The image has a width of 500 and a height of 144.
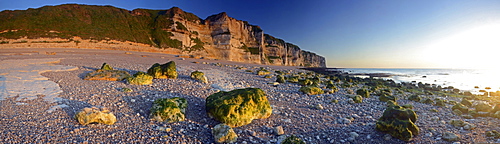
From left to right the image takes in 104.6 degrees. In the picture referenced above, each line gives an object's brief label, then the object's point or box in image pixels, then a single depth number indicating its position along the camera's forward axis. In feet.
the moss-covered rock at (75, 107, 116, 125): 16.21
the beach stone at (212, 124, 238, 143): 15.28
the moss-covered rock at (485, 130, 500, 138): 17.91
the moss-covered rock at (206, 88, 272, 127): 18.93
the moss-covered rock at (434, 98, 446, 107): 33.39
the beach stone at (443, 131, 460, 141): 17.39
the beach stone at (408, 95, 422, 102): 38.73
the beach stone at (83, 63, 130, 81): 33.42
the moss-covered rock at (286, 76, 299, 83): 48.08
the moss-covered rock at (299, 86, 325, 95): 35.93
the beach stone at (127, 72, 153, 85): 31.14
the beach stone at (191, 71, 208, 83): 38.40
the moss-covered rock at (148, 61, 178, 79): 37.88
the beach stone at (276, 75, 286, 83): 47.30
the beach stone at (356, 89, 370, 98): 37.63
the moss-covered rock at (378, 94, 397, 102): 35.05
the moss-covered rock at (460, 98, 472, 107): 35.68
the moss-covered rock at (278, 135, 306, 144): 14.58
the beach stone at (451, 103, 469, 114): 28.82
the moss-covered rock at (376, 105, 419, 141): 17.51
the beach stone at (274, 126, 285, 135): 17.60
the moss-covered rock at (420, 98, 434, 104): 35.86
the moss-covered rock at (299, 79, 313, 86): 45.99
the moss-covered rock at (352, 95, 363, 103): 32.40
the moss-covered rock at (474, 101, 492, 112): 27.76
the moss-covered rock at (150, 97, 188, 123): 18.61
